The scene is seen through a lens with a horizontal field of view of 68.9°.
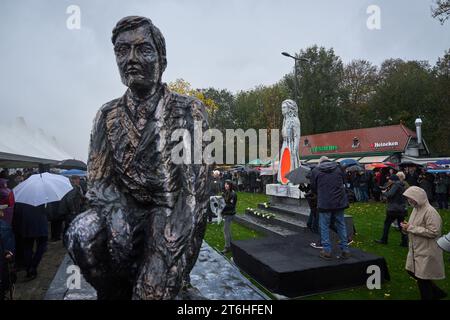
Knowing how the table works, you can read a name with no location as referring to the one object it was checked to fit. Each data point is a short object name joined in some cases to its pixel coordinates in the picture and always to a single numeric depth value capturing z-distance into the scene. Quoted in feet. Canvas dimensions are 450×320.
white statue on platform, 43.24
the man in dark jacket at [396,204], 26.21
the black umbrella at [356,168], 56.95
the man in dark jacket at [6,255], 12.73
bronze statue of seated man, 6.69
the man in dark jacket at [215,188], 42.15
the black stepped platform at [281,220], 29.84
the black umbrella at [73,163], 47.55
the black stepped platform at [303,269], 16.84
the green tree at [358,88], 122.01
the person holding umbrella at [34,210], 19.31
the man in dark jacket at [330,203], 19.43
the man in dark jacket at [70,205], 29.07
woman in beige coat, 13.97
